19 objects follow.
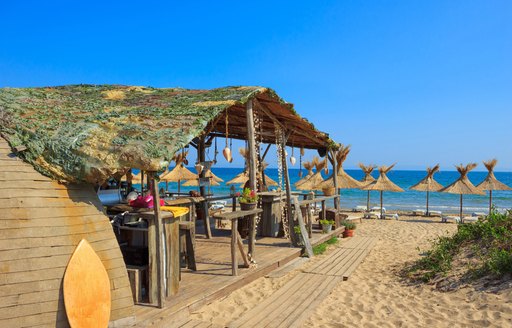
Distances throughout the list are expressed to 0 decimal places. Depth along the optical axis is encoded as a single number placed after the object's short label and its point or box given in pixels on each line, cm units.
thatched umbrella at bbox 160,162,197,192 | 2061
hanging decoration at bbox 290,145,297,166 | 1041
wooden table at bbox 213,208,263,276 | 621
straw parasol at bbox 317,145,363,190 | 1600
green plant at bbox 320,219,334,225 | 1103
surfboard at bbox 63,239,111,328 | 397
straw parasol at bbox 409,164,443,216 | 2216
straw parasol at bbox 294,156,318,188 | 2101
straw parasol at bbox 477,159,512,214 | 2084
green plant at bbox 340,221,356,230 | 1303
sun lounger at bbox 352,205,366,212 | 2676
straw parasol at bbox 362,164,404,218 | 2236
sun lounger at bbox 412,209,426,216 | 2390
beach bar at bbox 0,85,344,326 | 385
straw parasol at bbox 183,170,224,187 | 2108
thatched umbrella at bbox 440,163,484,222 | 2084
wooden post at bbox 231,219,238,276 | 629
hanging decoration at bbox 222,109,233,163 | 782
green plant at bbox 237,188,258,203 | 767
